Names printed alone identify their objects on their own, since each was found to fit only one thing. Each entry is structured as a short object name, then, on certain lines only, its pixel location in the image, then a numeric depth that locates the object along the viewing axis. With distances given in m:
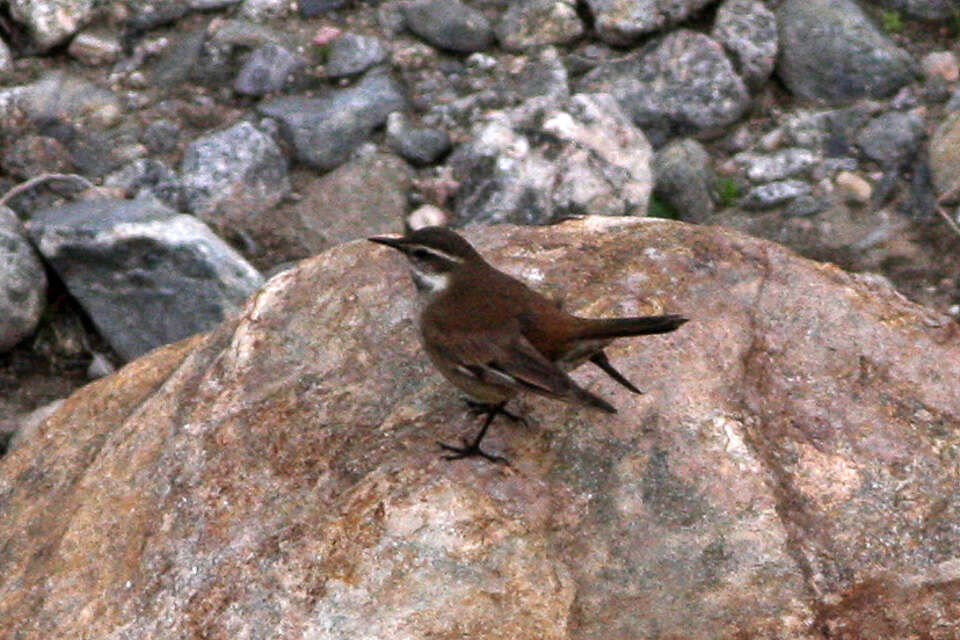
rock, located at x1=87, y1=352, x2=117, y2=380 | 15.67
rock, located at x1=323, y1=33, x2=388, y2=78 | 18.17
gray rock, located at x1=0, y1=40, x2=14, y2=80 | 17.94
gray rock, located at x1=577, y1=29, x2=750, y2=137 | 17.75
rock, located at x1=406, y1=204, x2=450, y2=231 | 16.78
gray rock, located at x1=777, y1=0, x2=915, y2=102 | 18.08
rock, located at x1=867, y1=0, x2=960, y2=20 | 18.67
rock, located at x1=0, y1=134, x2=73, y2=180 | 17.22
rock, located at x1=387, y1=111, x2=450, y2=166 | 17.48
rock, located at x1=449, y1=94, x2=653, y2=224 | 16.31
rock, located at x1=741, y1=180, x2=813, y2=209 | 17.08
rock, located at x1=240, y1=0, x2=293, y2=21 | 18.62
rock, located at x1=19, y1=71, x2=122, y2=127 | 17.69
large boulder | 8.57
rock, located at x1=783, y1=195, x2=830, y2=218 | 16.94
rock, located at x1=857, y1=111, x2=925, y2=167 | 17.28
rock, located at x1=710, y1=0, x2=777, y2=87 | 17.91
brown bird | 9.24
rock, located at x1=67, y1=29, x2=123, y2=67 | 18.27
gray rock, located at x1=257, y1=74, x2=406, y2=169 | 17.52
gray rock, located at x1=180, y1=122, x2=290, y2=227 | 17.00
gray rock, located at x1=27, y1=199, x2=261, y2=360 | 15.35
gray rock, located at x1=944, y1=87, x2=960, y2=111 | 17.48
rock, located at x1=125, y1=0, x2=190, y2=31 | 18.55
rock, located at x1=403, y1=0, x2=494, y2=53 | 18.61
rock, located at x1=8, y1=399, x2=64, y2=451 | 14.94
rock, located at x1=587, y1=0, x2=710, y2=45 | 18.14
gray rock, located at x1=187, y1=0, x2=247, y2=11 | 18.70
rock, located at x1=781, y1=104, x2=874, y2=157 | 17.53
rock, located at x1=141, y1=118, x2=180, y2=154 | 17.53
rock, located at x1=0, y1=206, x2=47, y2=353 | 15.43
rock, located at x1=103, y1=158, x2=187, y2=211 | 16.95
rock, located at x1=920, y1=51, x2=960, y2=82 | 18.12
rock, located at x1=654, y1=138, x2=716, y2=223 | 16.95
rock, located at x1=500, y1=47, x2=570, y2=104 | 17.95
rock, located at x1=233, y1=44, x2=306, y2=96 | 17.98
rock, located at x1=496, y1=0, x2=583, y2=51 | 18.53
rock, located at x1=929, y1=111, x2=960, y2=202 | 16.73
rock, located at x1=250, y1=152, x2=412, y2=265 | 16.87
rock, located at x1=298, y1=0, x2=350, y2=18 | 18.81
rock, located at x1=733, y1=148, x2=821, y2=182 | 17.33
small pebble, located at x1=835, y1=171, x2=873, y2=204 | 17.03
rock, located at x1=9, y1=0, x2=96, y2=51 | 18.03
